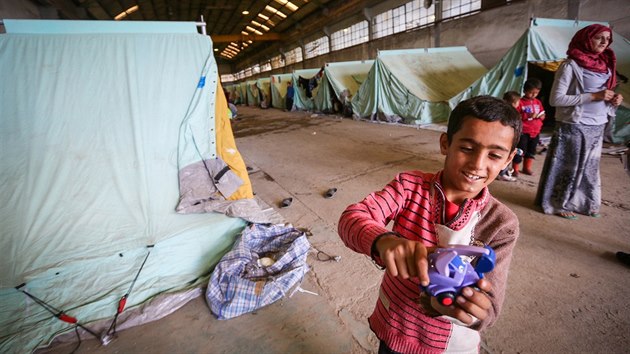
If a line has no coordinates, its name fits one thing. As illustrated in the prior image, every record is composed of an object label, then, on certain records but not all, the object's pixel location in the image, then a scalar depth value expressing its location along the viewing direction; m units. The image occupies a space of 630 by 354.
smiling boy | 0.74
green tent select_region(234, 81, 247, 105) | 19.29
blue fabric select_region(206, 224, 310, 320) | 1.78
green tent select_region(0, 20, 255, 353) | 1.75
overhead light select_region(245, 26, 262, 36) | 22.97
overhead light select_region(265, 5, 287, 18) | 17.63
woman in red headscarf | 2.19
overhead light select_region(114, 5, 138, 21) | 13.94
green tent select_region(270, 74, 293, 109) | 14.48
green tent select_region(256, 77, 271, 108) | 16.11
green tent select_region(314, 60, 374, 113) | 10.07
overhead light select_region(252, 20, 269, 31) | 21.35
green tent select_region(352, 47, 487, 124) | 7.25
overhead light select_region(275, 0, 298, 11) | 16.09
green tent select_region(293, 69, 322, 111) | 12.32
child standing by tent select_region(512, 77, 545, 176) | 3.19
